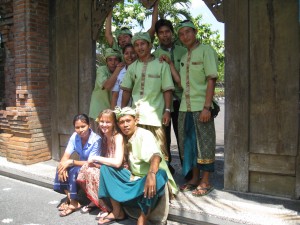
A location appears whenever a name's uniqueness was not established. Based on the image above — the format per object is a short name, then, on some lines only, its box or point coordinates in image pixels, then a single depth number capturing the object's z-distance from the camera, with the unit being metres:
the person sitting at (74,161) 4.08
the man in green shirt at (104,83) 4.73
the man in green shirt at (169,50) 4.31
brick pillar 5.88
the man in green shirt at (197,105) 3.98
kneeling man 3.45
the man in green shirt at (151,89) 4.09
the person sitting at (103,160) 3.74
